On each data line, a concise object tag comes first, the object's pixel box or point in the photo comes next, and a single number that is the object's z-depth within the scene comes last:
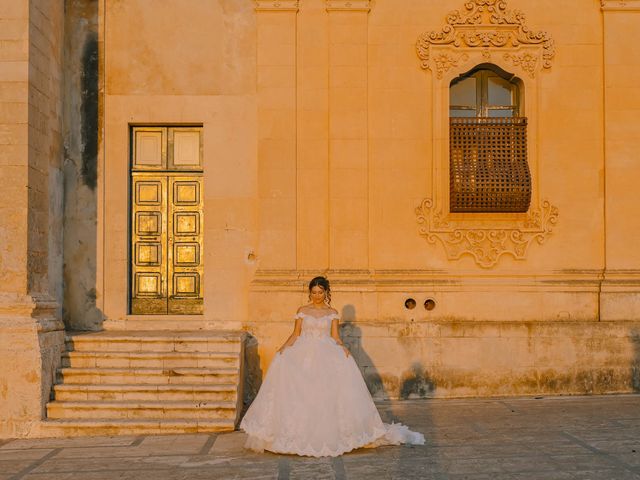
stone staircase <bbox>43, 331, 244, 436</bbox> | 9.16
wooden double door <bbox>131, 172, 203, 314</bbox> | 11.54
